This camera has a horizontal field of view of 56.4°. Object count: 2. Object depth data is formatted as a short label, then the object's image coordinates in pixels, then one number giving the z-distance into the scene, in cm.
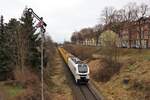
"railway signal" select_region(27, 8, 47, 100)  1140
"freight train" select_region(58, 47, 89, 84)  2065
